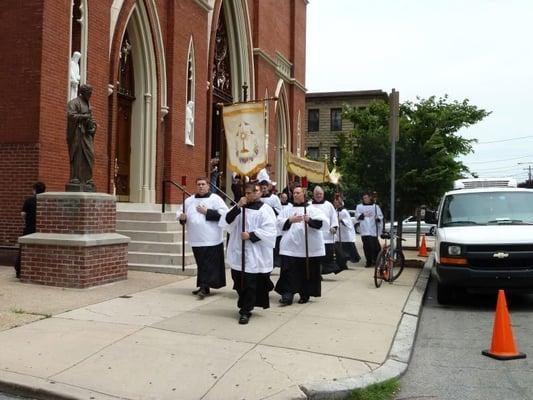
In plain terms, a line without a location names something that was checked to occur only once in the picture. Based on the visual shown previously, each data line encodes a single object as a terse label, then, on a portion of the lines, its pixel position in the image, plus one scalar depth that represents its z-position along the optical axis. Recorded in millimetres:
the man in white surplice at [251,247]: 7773
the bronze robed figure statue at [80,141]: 10086
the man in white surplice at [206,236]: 9367
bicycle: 11355
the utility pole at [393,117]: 11977
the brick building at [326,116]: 54062
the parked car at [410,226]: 35969
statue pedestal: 9570
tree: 15422
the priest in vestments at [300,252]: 9078
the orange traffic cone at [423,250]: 19734
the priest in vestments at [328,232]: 10931
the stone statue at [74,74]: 12541
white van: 9031
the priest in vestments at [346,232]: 14531
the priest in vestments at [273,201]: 12105
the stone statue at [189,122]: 17531
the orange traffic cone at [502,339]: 6574
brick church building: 11734
